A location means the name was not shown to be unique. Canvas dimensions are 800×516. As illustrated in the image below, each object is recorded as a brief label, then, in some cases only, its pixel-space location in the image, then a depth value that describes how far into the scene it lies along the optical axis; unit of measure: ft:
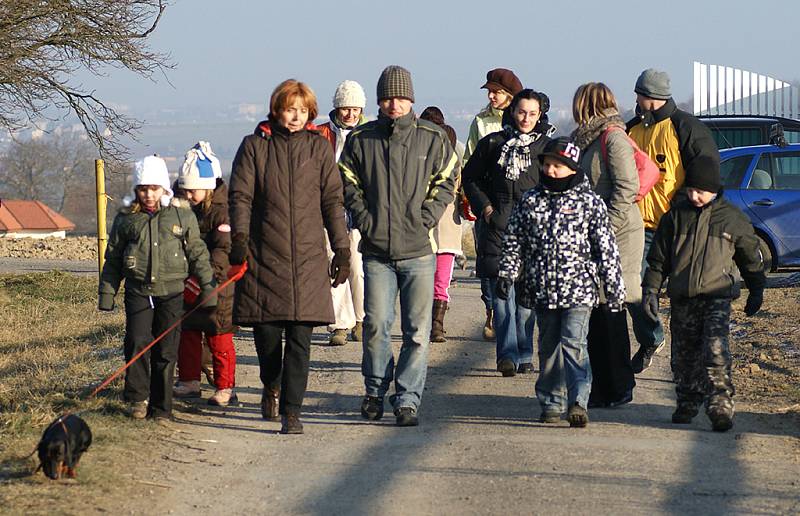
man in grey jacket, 49.96
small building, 650.22
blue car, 105.09
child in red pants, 53.42
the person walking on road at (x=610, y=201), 53.67
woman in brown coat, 47.80
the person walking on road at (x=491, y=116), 65.62
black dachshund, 38.01
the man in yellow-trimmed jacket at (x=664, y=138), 56.80
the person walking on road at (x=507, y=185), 57.98
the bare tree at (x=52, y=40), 102.63
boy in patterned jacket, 48.78
